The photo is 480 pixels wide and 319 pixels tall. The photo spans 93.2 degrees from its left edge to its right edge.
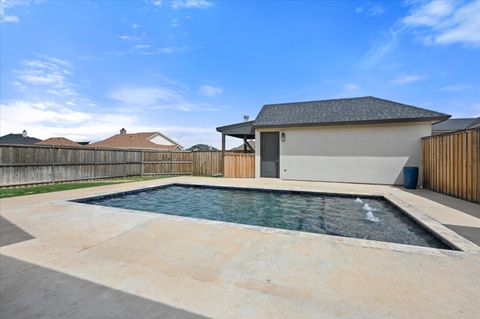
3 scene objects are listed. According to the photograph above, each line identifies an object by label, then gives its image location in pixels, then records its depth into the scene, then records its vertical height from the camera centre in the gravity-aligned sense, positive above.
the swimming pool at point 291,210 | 4.46 -1.38
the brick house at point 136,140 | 29.85 +2.72
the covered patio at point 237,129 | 14.25 +1.96
